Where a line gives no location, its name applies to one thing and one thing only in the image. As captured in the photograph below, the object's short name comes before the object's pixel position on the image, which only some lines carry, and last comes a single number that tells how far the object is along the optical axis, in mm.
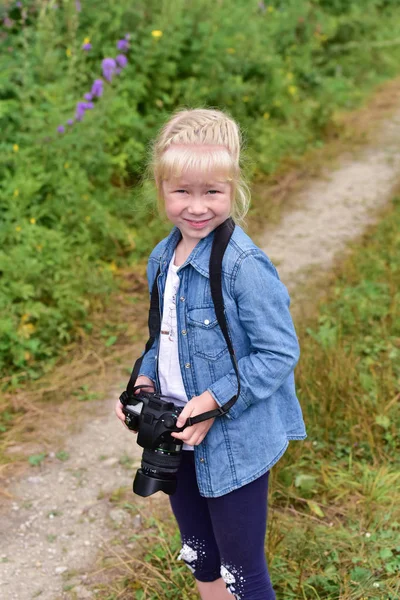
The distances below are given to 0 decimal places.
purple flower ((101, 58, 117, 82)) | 5621
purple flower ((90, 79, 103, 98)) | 5480
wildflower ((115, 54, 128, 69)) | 5771
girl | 2025
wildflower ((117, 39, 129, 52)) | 5934
